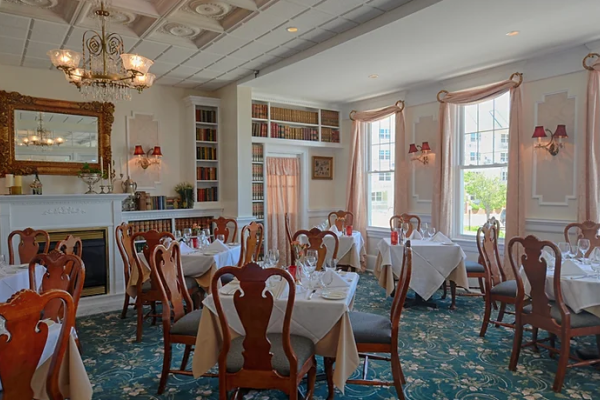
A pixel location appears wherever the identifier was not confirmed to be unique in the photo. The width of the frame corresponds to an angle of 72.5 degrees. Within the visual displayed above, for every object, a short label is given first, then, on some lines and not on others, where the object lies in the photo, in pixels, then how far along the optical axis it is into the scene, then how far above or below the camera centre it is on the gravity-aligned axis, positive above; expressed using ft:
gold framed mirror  17.98 +2.60
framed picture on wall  26.71 +1.44
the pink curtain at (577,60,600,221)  15.24 +1.46
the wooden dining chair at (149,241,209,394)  9.53 -2.90
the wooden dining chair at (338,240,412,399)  8.98 -3.27
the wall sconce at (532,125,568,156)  16.10 +2.02
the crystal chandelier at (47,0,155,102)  11.14 +3.36
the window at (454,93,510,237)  18.78 +1.16
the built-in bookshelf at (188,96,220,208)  22.49 +2.32
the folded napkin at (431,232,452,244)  16.84 -2.10
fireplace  18.15 -3.03
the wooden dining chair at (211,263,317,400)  7.37 -2.95
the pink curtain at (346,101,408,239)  25.16 +0.87
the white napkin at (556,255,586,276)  10.88 -2.19
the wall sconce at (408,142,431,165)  21.13 +1.98
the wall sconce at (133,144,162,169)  20.81 +1.76
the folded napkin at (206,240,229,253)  15.43 -2.18
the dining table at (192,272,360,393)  8.45 -2.92
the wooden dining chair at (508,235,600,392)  9.86 -3.20
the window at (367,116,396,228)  24.30 +1.08
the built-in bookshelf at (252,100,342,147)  23.71 +3.97
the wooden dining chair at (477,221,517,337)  12.83 -3.27
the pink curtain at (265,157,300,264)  25.05 -0.50
